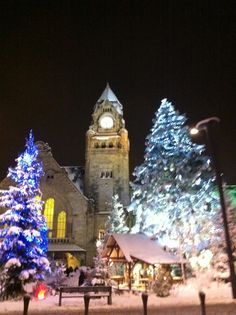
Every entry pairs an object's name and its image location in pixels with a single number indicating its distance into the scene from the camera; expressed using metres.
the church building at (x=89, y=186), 34.86
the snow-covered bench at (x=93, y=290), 12.56
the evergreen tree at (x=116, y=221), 29.94
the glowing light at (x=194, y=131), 11.76
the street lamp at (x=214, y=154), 11.03
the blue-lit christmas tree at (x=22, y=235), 15.63
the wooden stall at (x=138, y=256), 16.11
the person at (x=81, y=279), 18.77
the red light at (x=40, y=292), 14.27
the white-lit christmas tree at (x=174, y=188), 17.52
